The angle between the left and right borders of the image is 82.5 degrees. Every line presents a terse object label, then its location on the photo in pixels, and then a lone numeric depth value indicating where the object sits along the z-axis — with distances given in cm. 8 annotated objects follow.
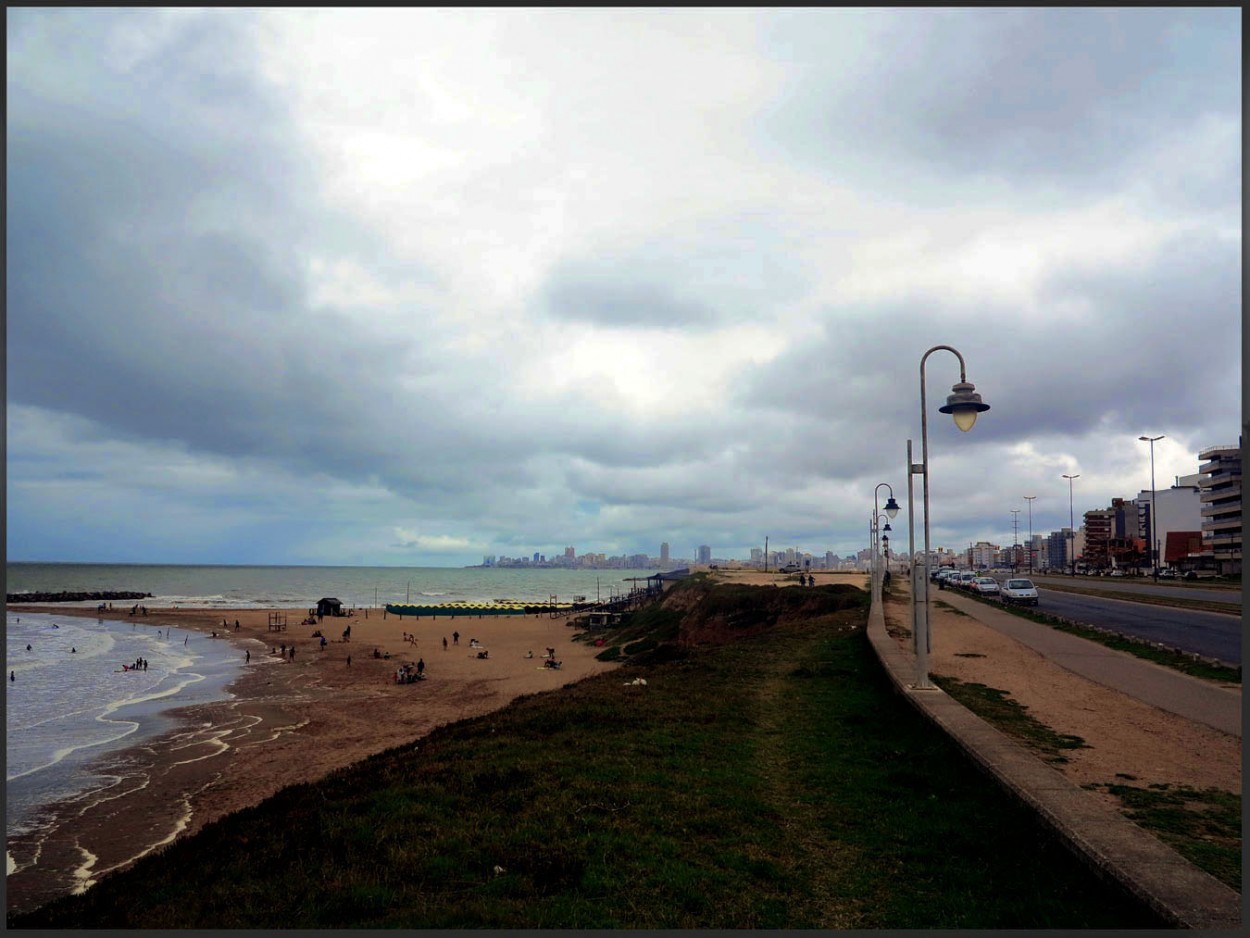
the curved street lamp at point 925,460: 1275
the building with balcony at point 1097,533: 15527
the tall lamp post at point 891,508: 3309
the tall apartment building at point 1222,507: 9188
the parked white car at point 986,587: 5119
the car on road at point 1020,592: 4034
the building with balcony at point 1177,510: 12631
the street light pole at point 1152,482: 6550
